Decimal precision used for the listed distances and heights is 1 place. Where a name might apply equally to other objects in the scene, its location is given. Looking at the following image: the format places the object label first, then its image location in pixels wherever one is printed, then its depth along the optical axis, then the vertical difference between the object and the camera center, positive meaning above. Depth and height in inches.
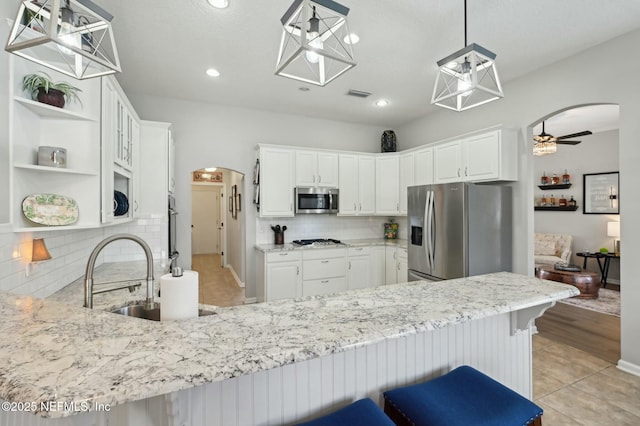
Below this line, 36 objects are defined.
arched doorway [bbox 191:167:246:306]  206.7 -25.5
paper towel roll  37.6 -10.4
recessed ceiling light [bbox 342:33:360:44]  105.0 +60.5
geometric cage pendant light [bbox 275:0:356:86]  50.4 +31.9
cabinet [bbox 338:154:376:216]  191.3 +18.0
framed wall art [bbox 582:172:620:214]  223.8 +14.8
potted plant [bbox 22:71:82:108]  68.8 +28.4
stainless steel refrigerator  131.2 -7.9
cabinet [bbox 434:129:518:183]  135.3 +25.6
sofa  235.8 -29.1
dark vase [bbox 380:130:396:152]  209.9 +48.1
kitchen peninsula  24.6 -13.3
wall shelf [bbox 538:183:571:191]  251.3 +22.0
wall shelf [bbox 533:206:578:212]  247.6 +3.5
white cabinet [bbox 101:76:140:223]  84.1 +20.5
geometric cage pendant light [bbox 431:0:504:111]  69.5 +35.1
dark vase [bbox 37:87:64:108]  69.9 +26.6
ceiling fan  184.7 +45.3
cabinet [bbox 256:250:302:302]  161.6 -33.5
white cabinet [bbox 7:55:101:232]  63.8 +16.0
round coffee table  188.9 -43.2
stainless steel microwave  178.5 +7.3
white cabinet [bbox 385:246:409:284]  173.6 -30.5
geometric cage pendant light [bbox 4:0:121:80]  40.1 +26.4
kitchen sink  62.0 -21.6
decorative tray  67.7 +0.7
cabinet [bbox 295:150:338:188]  179.6 +26.1
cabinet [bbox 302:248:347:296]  168.7 -32.9
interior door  396.8 -8.8
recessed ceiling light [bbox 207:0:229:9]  88.2 +60.7
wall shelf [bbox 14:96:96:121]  65.5 +23.6
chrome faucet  47.3 -9.4
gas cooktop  178.4 -18.0
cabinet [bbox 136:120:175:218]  132.6 +18.8
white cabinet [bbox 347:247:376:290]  179.6 -32.9
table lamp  215.2 -13.9
